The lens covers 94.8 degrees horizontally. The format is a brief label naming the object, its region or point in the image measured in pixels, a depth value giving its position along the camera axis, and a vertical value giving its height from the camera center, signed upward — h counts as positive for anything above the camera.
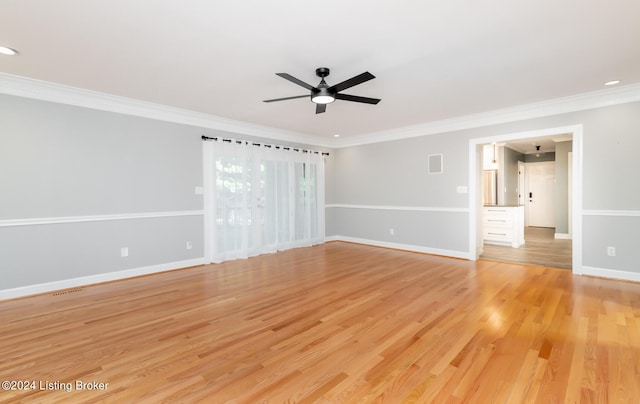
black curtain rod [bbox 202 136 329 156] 5.28 +1.08
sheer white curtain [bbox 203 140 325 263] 5.35 -0.03
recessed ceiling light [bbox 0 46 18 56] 2.79 +1.44
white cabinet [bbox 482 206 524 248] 6.56 -0.67
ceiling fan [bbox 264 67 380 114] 2.90 +1.14
